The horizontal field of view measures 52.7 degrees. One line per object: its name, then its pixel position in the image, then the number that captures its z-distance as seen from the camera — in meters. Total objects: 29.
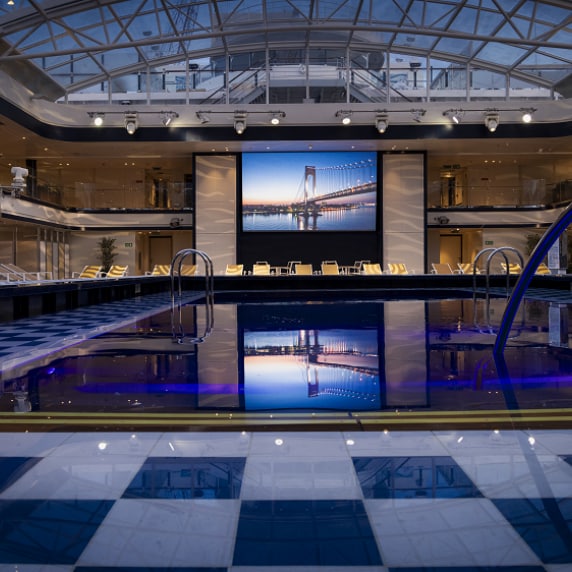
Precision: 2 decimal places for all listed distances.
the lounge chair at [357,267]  23.38
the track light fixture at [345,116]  20.38
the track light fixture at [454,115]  20.47
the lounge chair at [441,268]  23.77
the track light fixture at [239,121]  20.03
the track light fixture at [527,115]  20.08
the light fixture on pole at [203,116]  20.47
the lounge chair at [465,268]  24.33
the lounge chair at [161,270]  22.84
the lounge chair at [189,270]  21.83
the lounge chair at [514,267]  20.44
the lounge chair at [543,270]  19.65
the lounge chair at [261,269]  22.17
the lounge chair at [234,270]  21.77
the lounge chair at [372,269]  21.32
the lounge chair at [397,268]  21.47
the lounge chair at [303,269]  21.53
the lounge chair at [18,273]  19.36
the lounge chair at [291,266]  23.59
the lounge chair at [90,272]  18.91
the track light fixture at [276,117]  20.58
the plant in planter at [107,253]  26.05
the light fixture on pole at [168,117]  20.55
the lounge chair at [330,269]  22.11
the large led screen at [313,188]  23.41
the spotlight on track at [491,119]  20.02
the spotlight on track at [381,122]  20.06
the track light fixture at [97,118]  20.17
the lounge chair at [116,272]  20.20
